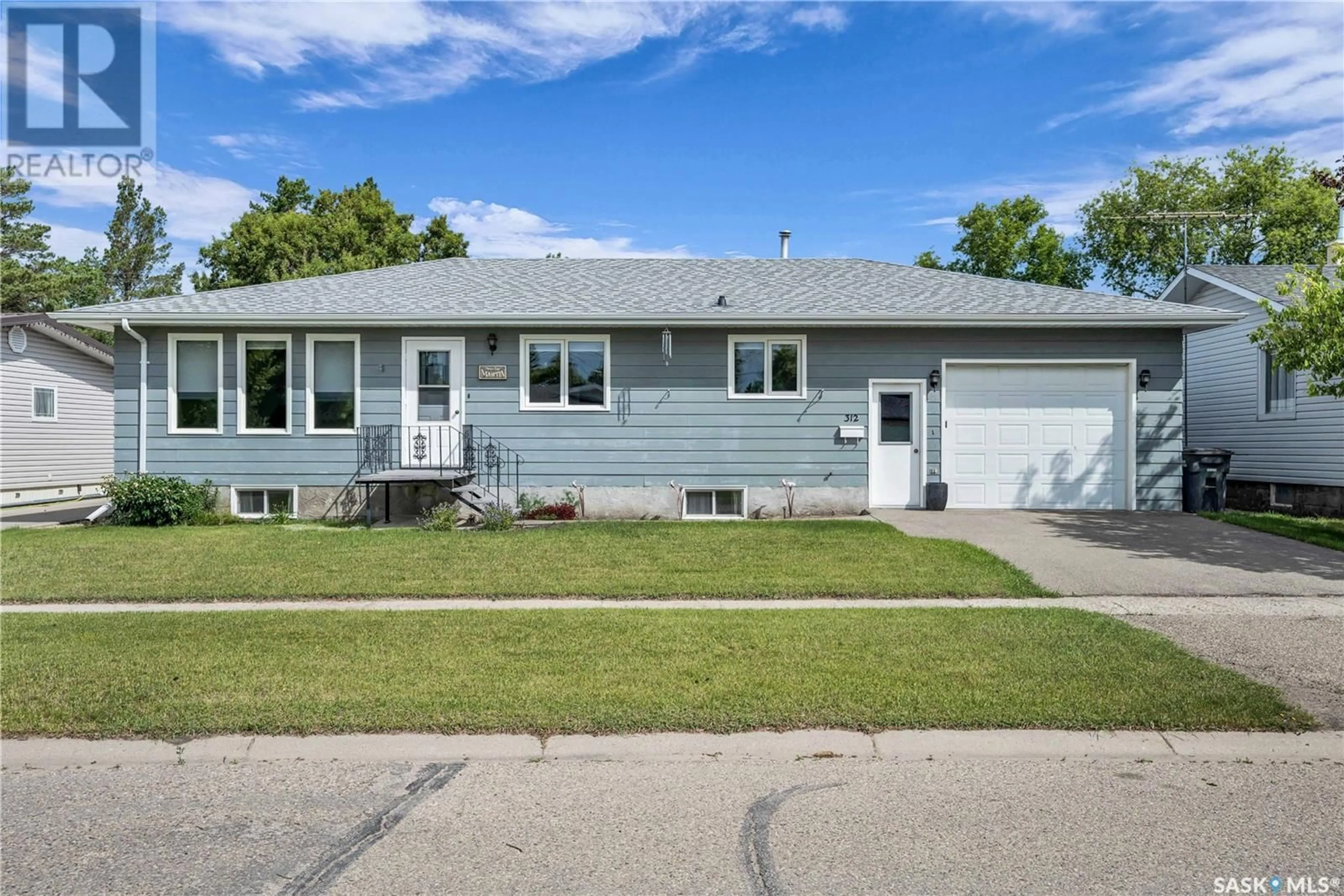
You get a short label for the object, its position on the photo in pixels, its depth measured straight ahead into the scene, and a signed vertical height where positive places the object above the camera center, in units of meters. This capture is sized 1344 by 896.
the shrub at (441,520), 11.12 -1.08
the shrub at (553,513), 12.20 -1.06
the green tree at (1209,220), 28.88 +8.86
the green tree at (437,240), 30.52 +7.89
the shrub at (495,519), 10.93 -1.04
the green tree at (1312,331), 9.40 +1.41
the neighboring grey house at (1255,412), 13.66 +0.63
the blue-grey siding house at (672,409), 12.63 +0.57
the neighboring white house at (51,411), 18.17 +0.80
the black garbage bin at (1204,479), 12.80 -0.55
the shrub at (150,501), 11.62 -0.85
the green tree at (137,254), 38.00 +9.23
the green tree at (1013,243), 30.77 +7.91
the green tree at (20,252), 30.03 +7.78
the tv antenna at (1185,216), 18.47 +5.61
